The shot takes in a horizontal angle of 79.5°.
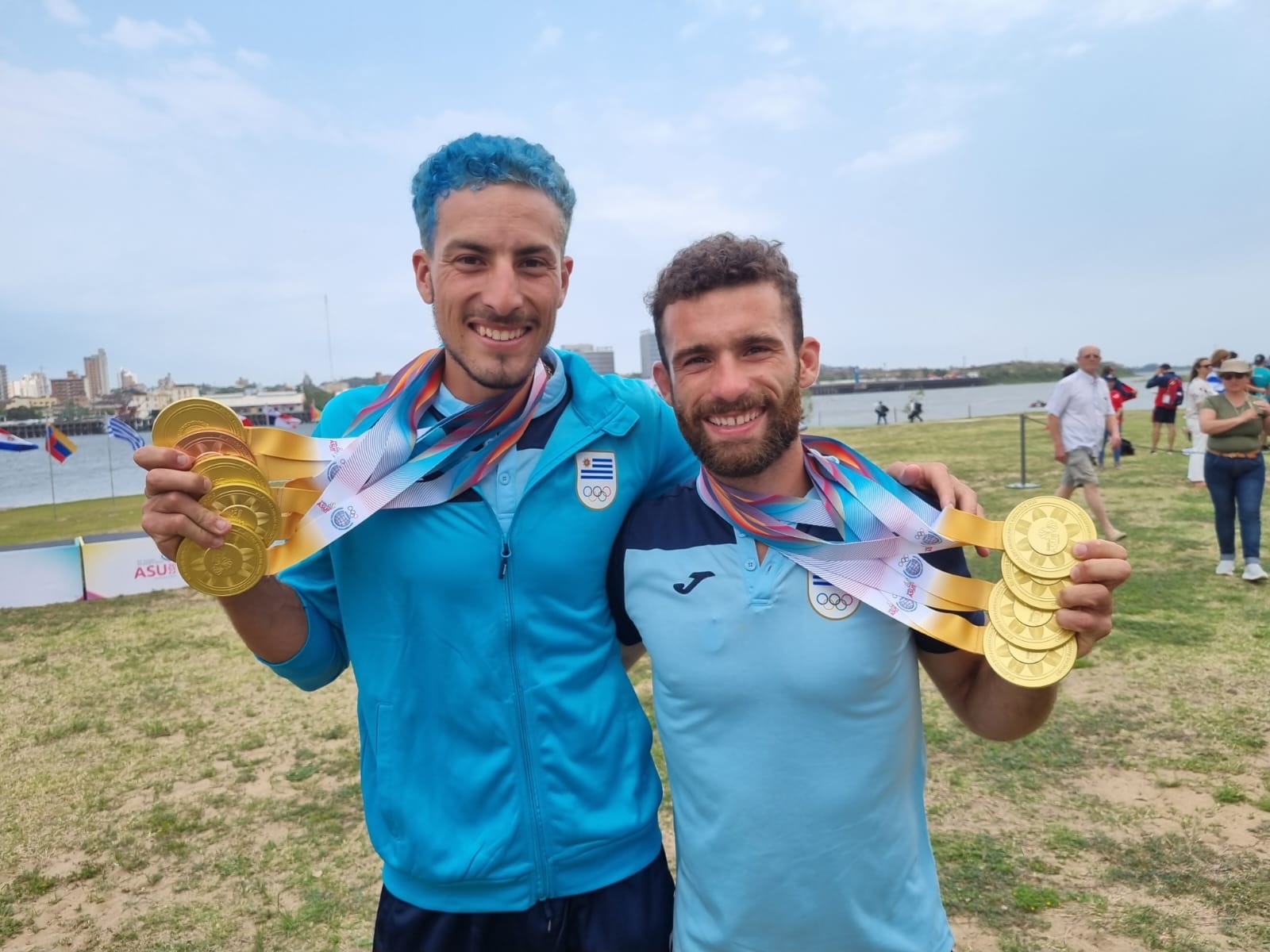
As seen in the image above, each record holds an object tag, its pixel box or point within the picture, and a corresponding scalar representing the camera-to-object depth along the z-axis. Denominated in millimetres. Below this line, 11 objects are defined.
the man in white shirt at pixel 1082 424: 8891
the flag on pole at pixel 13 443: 14930
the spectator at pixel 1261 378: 14797
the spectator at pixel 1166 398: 15977
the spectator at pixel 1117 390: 15597
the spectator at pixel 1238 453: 7234
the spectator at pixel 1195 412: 11102
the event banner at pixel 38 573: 9328
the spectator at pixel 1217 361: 10623
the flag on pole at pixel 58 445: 16125
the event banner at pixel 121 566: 9570
